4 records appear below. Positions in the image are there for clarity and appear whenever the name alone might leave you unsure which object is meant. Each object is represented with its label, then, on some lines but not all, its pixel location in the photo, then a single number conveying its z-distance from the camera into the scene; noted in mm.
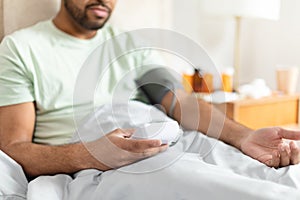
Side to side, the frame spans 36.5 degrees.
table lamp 1969
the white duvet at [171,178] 831
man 1070
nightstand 1920
